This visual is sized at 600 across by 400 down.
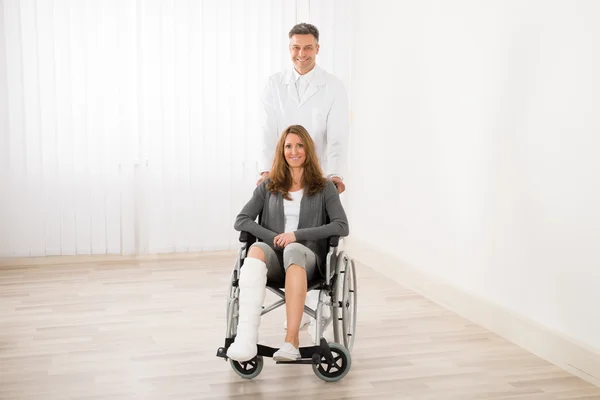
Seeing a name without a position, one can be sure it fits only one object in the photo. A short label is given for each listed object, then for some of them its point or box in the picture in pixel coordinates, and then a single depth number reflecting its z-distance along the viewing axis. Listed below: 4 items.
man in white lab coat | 3.75
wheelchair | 2.96
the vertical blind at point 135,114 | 5.17
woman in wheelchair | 2.93
